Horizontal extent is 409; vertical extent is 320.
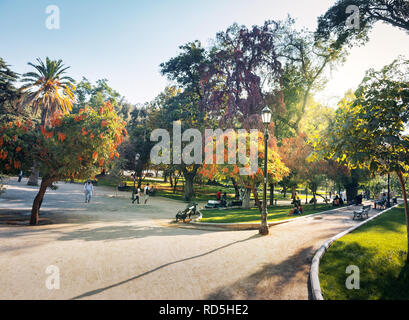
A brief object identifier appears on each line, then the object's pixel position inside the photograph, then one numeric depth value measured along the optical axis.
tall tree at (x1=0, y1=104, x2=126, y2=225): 11.12
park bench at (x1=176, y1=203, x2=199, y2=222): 14.56
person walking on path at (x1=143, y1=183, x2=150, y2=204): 23.64
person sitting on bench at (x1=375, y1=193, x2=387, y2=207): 24.23
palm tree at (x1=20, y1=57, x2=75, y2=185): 29.03
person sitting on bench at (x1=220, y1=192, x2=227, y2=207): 23.81
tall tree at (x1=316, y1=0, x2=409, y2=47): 13.67
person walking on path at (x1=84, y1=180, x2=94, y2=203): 20.69
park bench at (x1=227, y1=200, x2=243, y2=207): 24.78
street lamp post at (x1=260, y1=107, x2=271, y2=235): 10.47
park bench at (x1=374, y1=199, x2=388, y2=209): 24.23
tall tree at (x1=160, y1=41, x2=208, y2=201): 29.28
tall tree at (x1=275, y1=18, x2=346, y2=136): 25.61
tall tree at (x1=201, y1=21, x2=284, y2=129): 23.27
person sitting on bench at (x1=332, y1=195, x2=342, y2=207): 25.25
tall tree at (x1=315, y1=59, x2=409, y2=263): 6.22
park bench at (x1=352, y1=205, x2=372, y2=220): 15.30
